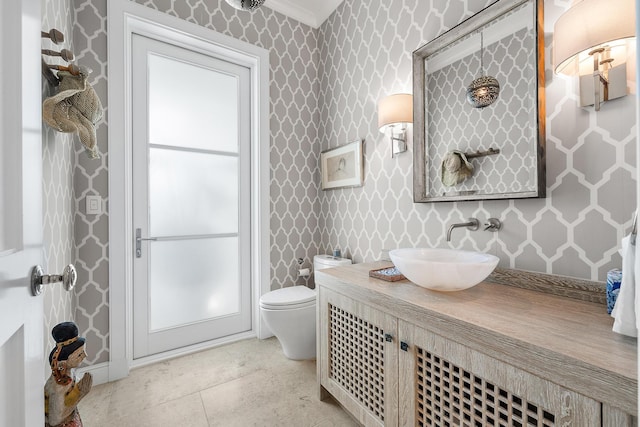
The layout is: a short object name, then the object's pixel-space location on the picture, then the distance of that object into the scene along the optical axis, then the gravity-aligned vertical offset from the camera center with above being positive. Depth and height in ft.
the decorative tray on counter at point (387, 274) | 4.42 -0.98
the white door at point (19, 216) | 1.85 -0.01
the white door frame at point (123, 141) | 5.91 +1.54
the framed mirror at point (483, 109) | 3.99 +1.68
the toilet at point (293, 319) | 6.17 -2.32
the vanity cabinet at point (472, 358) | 2.14 -1.40
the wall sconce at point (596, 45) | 3.05 +1.88
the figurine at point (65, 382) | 3.41 -2.06
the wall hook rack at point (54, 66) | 3.86 +2.15
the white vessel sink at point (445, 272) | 3.40 -0.73
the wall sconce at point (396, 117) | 5.71 +1.93
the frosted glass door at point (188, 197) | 6.61 +0.42
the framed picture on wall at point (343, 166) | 7.13 +1.26
